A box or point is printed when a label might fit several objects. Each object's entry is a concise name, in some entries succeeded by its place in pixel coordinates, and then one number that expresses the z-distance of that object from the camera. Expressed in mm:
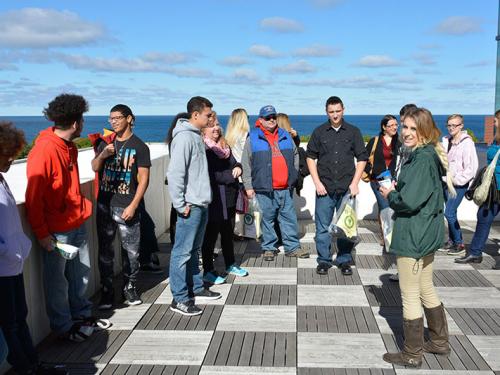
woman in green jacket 3492
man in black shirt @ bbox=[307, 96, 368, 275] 5789
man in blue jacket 6379
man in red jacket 3713
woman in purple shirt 2904
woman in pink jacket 6590
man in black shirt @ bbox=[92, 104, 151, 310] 4664
